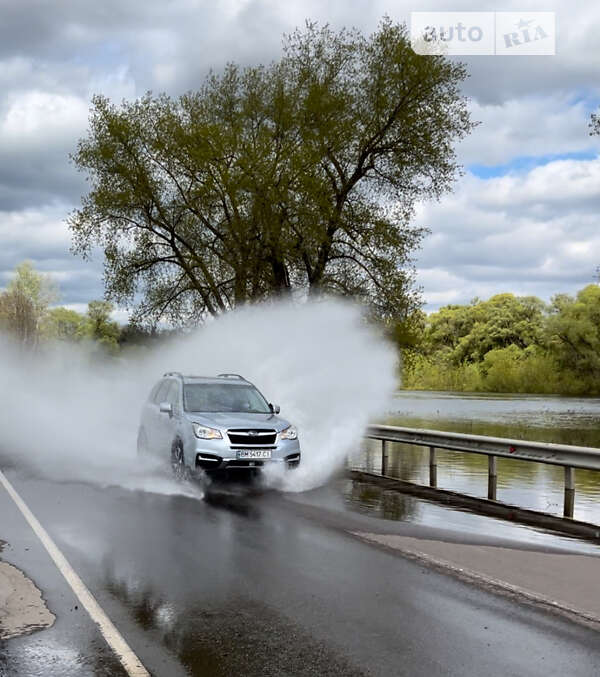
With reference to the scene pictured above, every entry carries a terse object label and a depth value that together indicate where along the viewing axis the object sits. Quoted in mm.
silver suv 13719
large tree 29250
